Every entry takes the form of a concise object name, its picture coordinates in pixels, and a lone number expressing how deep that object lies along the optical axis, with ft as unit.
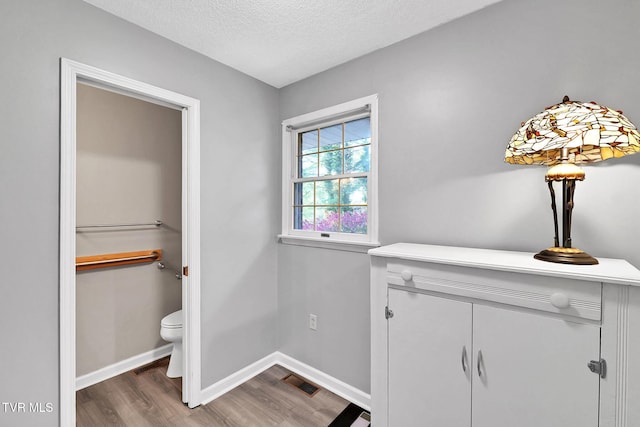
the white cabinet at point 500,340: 3.20
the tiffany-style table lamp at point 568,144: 3.31
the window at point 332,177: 6.77
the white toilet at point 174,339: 7.47
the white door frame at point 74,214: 4.71
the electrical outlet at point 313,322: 7.61
